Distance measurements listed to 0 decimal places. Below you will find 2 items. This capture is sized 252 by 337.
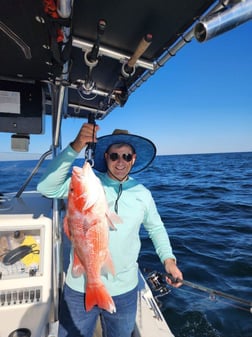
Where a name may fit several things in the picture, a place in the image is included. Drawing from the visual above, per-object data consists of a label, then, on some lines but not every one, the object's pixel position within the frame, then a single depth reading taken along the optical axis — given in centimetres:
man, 193
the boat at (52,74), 150
